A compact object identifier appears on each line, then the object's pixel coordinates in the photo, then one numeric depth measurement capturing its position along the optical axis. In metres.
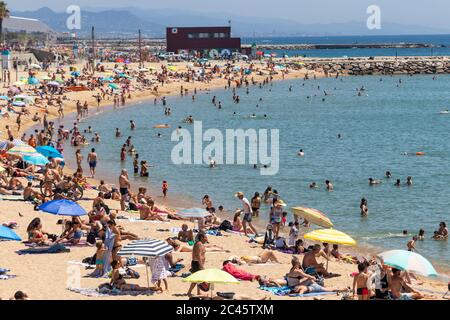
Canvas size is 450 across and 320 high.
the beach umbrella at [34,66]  67.19
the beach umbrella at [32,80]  55.31
